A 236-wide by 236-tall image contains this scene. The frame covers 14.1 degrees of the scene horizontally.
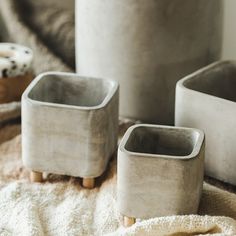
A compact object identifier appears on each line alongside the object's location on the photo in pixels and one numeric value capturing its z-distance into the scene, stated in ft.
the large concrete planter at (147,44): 3.33
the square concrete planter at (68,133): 3.01
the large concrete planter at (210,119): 3.02
